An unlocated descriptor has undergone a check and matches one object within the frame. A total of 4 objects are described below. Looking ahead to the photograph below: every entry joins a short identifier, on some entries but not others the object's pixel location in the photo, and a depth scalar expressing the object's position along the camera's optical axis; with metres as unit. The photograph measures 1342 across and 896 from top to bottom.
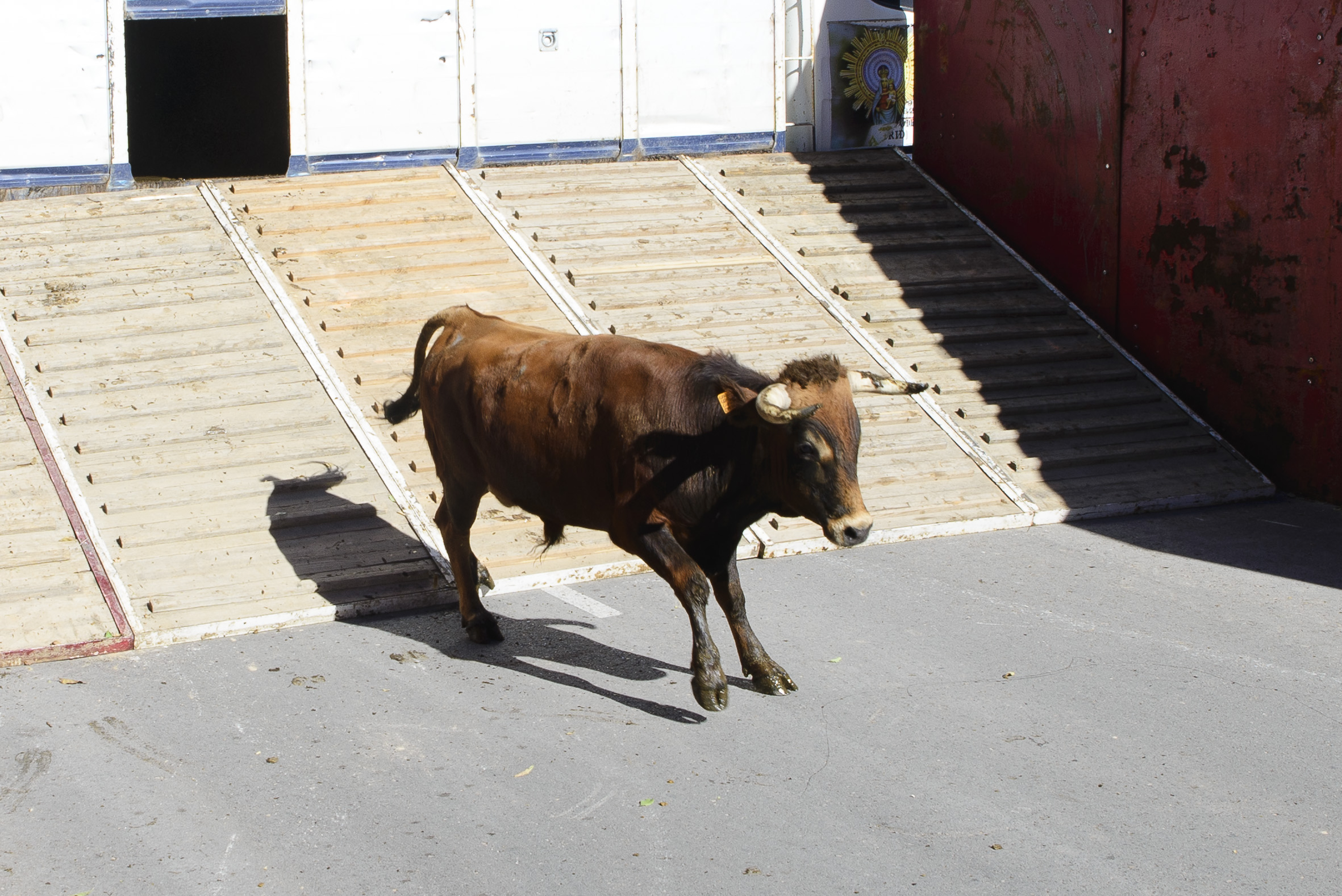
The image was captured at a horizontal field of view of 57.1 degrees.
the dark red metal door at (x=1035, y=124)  11.74
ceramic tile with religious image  15.29
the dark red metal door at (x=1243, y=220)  9.49
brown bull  5.72
